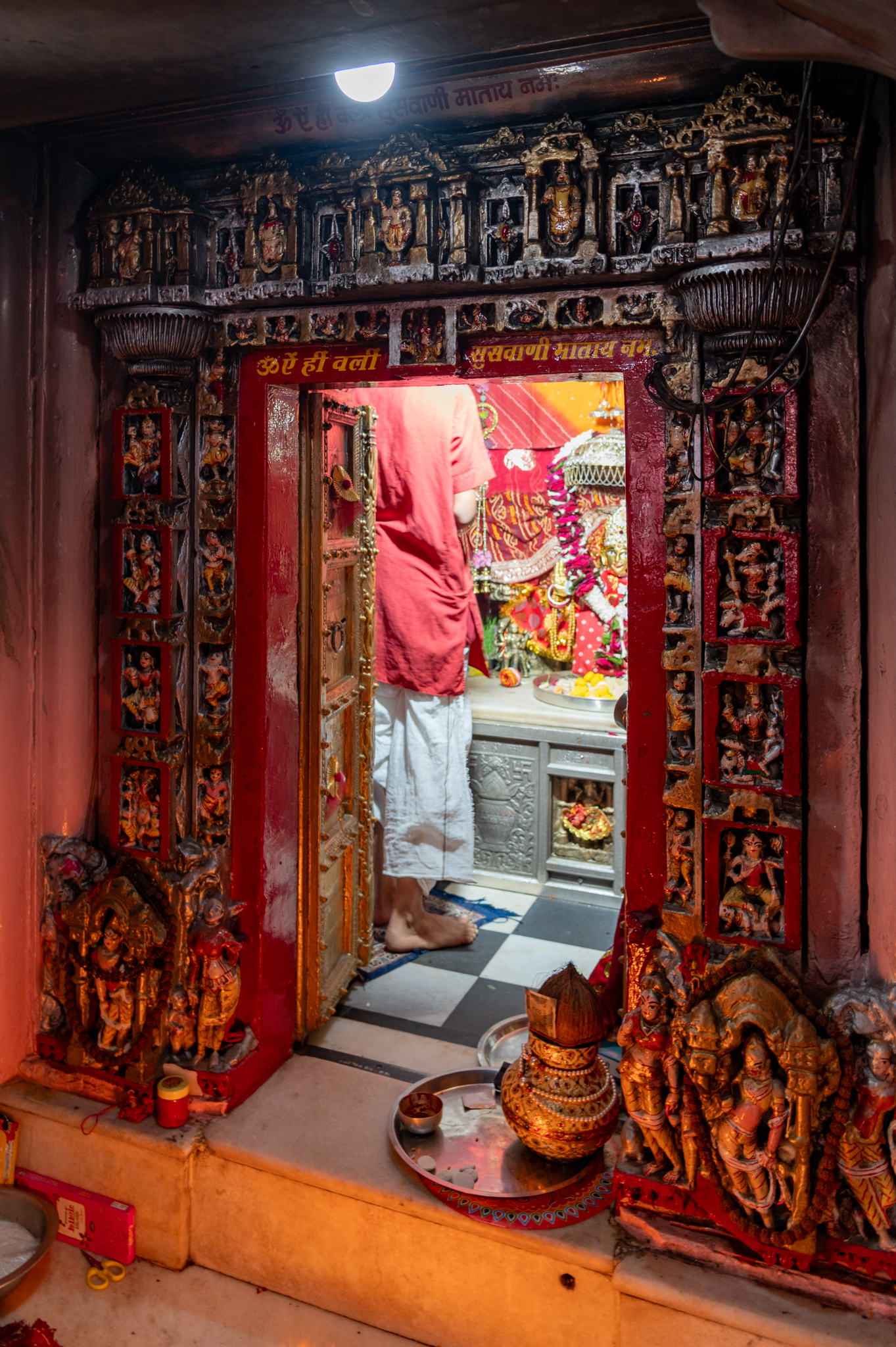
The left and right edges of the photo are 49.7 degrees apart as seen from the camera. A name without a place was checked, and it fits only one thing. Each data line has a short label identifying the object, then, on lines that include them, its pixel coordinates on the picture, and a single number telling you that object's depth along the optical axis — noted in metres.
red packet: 3.31
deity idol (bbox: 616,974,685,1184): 2.85
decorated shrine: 2.68
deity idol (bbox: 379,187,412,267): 3.10
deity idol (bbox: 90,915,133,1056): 3.51
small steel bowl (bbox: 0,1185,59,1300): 3.24
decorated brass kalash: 3.12
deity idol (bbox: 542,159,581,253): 2.92
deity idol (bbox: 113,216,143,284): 3.39
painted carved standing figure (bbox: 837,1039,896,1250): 2.60
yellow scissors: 3.23
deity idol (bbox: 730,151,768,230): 2.66
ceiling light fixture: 2.88
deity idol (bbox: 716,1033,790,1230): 2.67
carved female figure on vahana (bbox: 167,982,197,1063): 3.46
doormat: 4.91
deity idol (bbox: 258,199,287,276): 3.29
